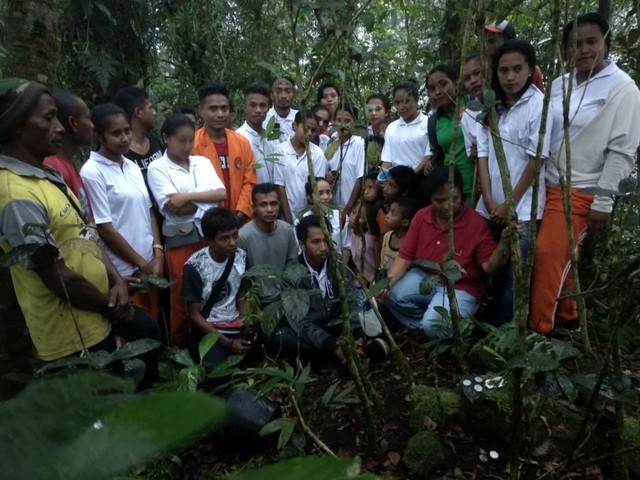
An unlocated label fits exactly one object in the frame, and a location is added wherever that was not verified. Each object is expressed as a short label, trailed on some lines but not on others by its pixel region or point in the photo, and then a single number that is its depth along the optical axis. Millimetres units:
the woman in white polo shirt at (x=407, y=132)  4562
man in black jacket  3512
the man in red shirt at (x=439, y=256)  3492
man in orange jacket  4441
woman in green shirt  3939
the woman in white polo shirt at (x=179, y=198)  3793
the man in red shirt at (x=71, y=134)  2871
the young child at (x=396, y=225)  4246
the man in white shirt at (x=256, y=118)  4836
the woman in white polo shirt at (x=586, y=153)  2863
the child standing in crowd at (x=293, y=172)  4770
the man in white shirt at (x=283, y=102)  5699
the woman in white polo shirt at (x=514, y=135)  3074
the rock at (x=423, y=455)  2334
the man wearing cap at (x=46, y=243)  2146
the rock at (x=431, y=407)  2549
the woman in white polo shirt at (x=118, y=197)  3285
